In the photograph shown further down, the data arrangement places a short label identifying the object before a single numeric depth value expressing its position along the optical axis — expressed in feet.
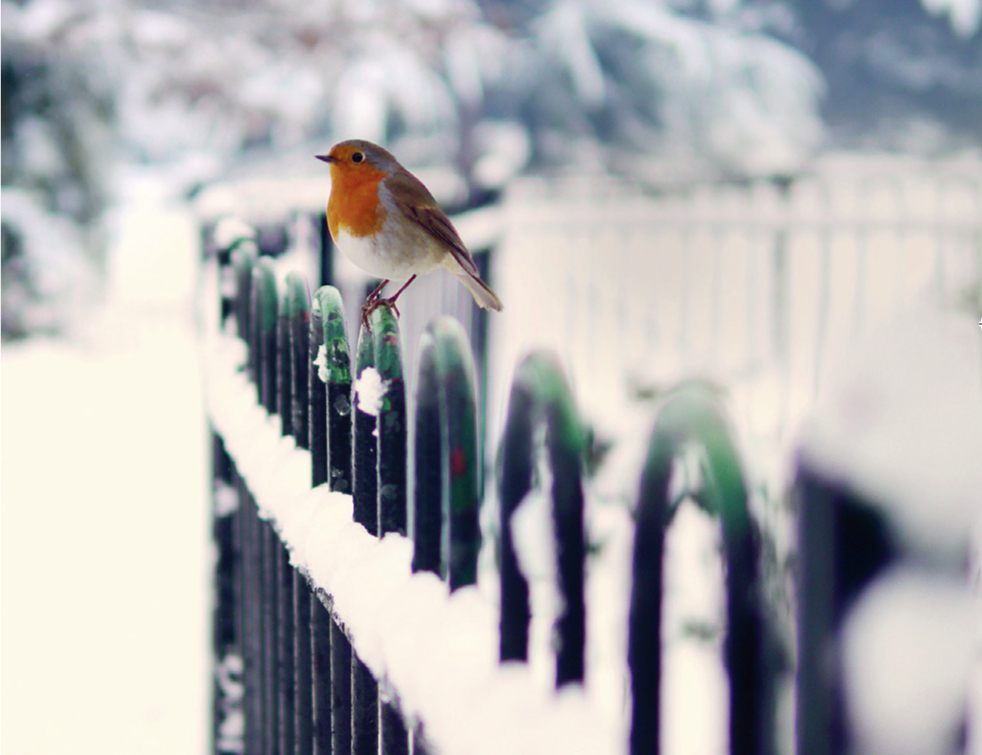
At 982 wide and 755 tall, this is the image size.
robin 9.61
